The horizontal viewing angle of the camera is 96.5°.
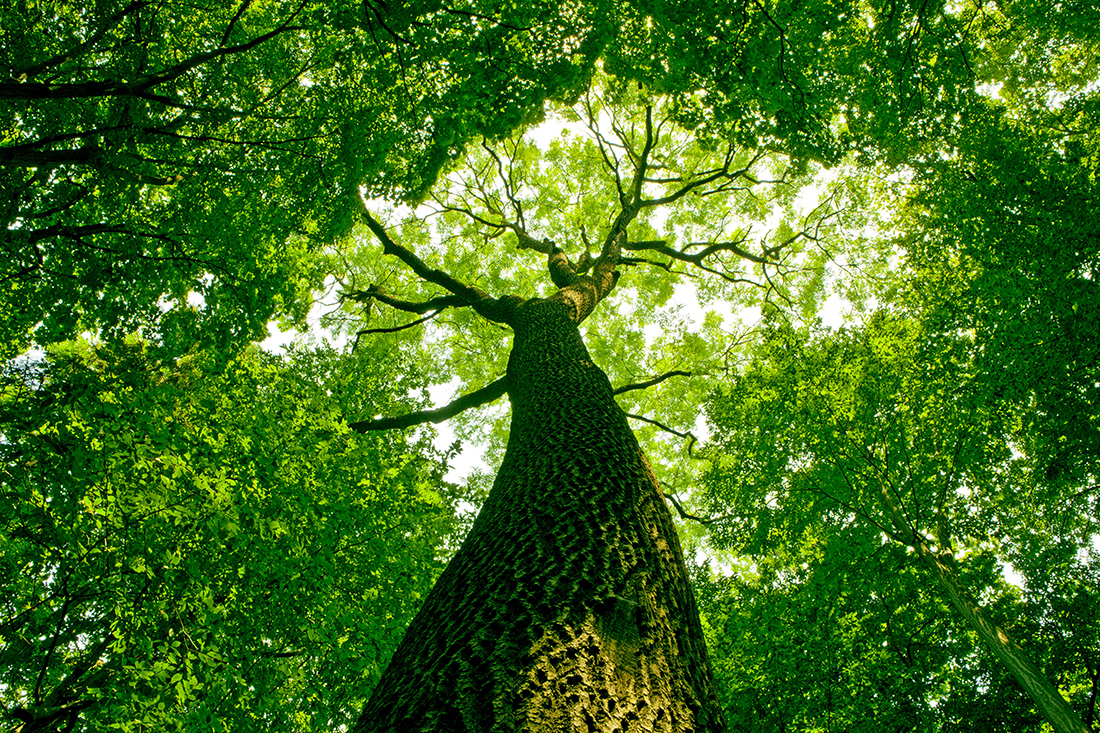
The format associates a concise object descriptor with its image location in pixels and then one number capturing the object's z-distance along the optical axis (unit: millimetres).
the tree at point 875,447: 9125
